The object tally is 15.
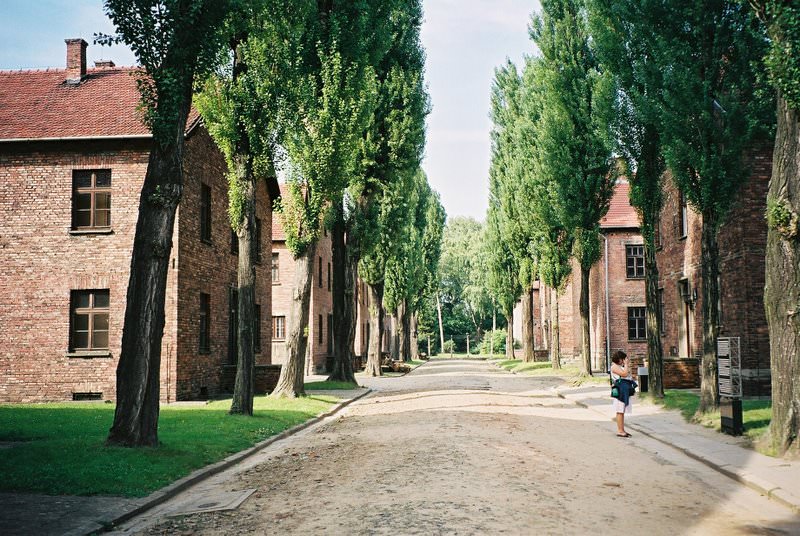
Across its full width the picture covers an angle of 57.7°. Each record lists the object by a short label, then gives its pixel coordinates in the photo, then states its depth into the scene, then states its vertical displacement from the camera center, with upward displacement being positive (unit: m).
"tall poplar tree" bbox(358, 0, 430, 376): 28.67 +7.90
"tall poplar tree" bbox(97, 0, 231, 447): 10.45 +2.27
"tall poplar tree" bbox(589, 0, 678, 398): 17.83 +5.02
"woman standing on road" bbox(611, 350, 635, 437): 13.26 -1.15
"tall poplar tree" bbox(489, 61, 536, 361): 35.88 +7.94
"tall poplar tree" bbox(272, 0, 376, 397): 19.17 +4.93
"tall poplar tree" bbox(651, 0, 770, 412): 14.40 +4.17
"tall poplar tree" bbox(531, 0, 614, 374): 26.81 +6.66
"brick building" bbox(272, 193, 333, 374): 38.72 +1.06
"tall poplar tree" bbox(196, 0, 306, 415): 15.81 +4.61
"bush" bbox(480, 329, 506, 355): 74.81 -1.52
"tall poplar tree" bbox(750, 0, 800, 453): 10.16 +1.33
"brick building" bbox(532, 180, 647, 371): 40.16 +1.80
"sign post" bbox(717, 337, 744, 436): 12.57 -1.13
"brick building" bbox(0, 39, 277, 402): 20.61 +2.06
